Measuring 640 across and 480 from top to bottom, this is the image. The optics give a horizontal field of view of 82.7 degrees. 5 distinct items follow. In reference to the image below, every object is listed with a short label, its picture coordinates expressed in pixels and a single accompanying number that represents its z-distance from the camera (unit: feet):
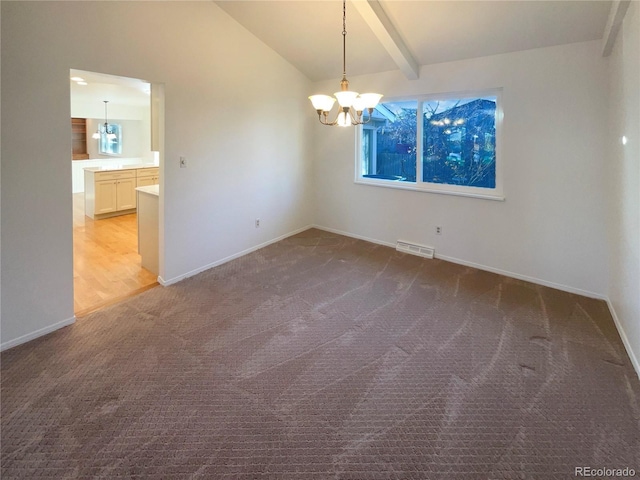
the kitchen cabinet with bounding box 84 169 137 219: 21.77
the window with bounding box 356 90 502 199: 14.11
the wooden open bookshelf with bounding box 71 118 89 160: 32.50
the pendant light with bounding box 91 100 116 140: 30.60
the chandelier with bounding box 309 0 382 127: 8.56
